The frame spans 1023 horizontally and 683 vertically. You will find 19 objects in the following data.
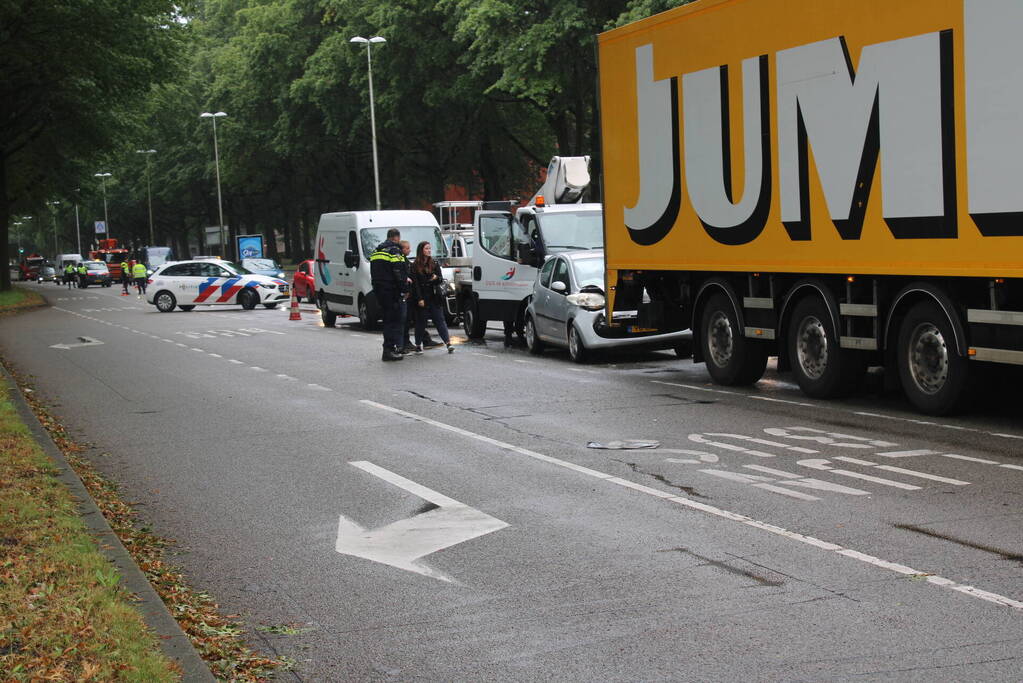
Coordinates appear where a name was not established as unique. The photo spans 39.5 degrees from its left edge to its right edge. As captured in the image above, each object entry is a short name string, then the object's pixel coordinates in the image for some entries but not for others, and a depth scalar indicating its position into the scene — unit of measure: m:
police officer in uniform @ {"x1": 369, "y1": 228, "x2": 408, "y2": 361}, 21.03
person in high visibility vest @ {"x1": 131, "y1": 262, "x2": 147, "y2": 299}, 61.94
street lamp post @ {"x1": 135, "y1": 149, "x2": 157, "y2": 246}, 93.62
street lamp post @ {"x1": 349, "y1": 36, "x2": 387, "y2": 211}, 47.97
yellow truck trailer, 11.20
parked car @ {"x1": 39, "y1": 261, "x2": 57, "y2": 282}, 111.75
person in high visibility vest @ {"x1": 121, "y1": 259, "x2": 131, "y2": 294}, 64.00
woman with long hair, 22.83
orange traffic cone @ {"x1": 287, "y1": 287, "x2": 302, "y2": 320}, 34.36
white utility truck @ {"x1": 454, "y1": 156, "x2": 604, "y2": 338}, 22.12
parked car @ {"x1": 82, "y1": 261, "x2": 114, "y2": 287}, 86.25
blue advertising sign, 69.94
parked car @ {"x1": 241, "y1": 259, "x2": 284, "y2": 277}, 54.56
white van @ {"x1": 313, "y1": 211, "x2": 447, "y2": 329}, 29.33
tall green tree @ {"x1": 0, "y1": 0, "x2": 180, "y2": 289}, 37.81
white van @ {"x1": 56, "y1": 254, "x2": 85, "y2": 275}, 94.94
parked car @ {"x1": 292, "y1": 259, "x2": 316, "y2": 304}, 45.41
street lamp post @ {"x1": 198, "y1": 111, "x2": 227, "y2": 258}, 72.12
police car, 42.88
